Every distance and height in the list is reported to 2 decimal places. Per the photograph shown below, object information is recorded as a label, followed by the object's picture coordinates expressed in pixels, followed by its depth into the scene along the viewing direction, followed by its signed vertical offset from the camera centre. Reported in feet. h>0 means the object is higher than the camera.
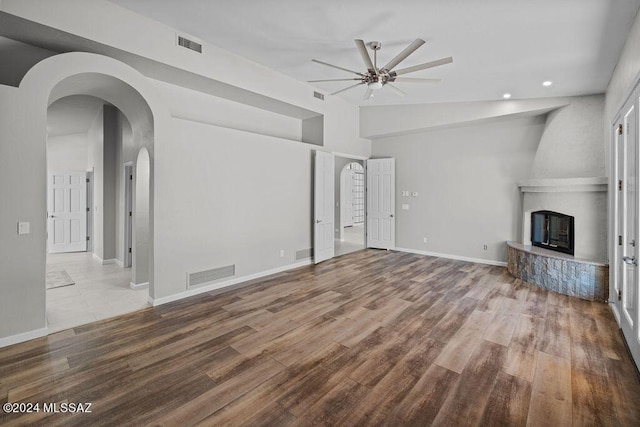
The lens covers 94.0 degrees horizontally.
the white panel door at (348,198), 41.57 +1.94
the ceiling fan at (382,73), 11.11 +5.65
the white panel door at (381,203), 24.84 +0.73
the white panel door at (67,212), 23.98 -0.10
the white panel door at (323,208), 20.25 +0.26
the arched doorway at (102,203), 12.31 +0.56
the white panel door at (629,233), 8.52 -0.67
